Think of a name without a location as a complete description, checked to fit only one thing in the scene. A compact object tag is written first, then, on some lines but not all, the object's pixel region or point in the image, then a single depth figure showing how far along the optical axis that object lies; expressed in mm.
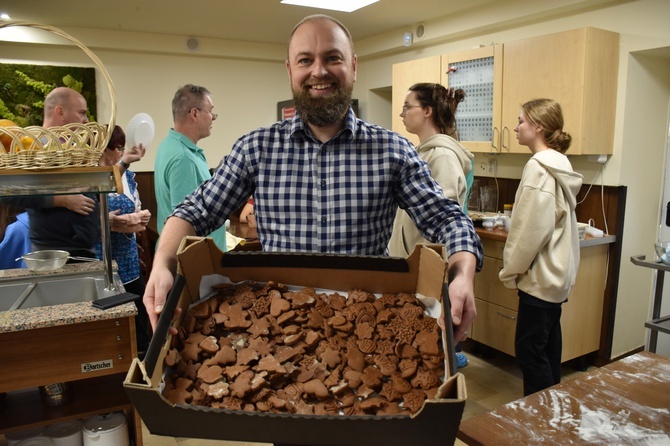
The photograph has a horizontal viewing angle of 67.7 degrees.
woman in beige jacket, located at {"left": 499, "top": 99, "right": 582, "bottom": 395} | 2447
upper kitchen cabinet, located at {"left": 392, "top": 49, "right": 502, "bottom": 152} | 3582
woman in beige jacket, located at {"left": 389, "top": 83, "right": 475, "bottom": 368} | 2426
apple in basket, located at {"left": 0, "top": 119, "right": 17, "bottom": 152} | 1686
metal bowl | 2068
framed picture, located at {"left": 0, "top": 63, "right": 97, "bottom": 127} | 4559
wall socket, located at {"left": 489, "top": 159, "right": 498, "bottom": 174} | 4008
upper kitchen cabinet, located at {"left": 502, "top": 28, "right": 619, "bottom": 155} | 3016
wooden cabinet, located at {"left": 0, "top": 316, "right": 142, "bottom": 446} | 1698
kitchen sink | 1941
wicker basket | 1632
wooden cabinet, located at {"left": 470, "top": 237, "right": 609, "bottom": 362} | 3172
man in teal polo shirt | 2738
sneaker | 3314
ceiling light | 3805
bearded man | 1260
